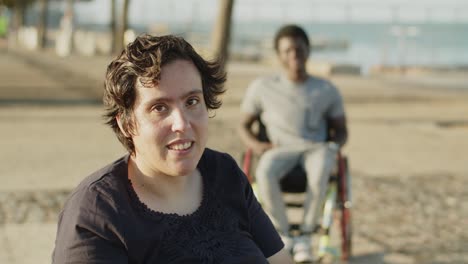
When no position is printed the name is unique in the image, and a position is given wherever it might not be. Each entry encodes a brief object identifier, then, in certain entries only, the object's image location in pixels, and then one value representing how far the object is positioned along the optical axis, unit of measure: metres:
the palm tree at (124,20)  20.40
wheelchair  5.07
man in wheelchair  5.09
